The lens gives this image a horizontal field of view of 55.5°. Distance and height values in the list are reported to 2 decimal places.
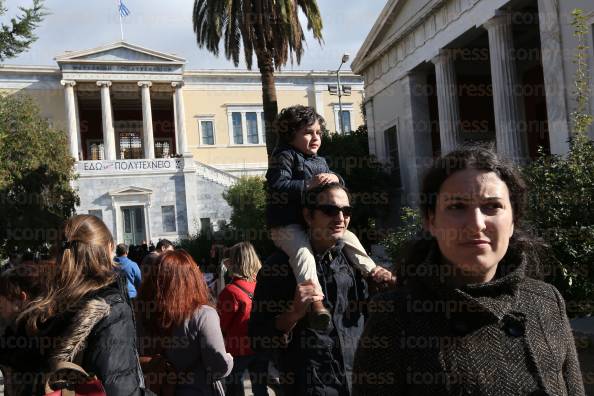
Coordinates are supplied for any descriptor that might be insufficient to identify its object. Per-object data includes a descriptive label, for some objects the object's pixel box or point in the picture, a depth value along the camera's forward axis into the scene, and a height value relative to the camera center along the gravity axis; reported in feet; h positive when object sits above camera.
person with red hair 12.12 -2.53
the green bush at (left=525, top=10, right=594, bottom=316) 19.70 -1.22
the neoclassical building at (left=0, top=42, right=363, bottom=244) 118.42 +23.48
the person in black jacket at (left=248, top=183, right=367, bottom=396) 9.14 -1.79
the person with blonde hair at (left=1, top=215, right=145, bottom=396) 8.83 -1.63
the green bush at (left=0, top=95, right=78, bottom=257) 57.82 +5.53
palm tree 52.54 +17.27
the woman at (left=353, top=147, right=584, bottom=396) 5.32 -1.23
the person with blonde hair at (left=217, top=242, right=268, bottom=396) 17.74 -3.34
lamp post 99.47 +25.29
